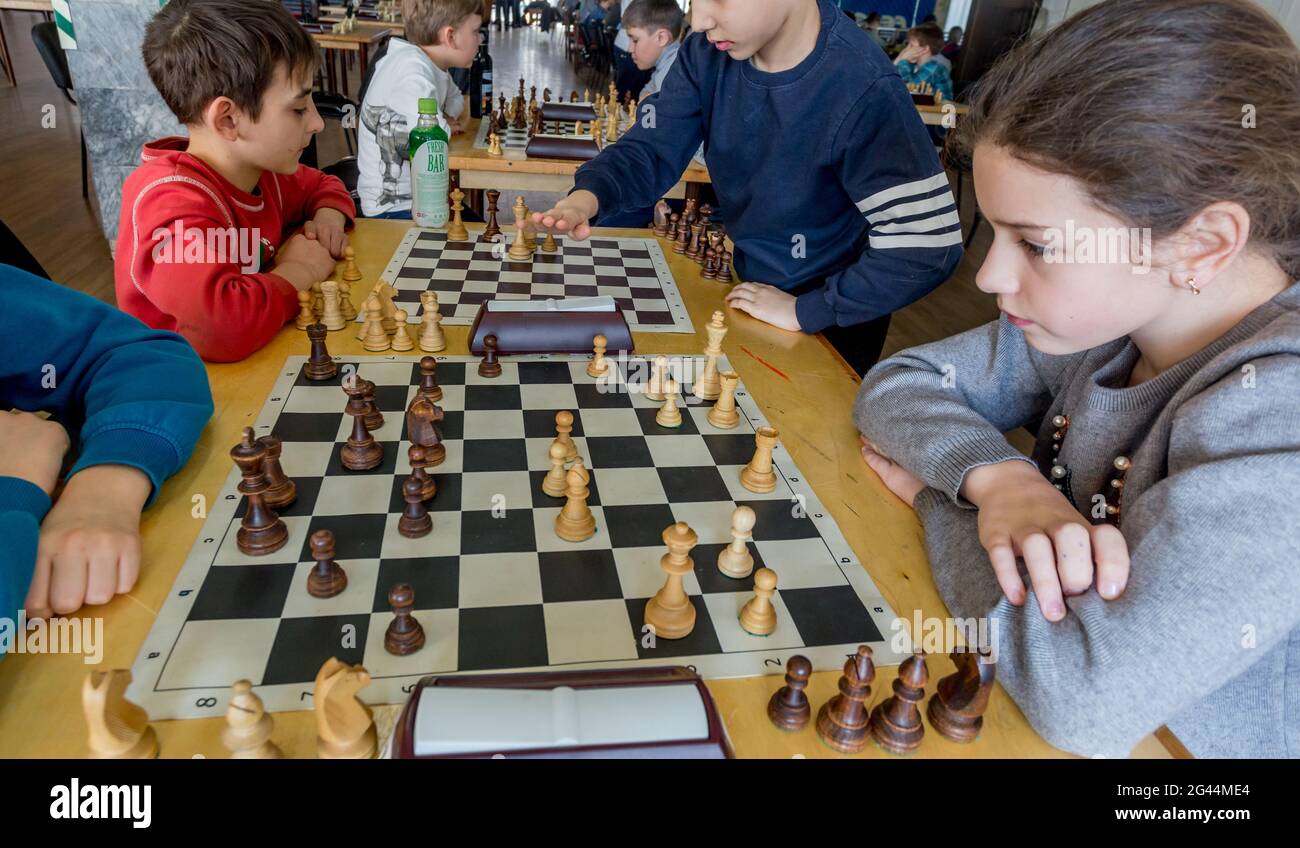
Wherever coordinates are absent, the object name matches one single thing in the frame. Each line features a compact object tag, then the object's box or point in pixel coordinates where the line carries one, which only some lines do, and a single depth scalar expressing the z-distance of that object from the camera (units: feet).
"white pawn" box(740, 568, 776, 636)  2.49
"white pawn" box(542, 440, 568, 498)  3.04
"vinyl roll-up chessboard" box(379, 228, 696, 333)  4.86
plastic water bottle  5.89
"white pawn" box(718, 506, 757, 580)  2.71
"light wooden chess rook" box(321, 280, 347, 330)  4.32
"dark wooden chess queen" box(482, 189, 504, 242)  5.88
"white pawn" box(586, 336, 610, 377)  3.99
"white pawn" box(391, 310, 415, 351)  4.18
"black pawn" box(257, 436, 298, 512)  2.83
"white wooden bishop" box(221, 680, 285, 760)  1.87
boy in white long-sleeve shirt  8.44
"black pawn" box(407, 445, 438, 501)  2.89
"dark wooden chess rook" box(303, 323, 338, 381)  3.77
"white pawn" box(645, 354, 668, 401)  3.85
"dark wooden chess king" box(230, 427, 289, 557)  2.65
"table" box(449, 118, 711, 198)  8.84
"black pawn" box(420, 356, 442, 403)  3.58
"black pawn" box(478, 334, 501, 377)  3.95
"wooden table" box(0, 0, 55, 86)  16.70
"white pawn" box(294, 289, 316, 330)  4.34
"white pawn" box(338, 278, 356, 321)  4.44
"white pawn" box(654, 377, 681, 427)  3.65
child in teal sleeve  2.35
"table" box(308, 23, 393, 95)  18.19
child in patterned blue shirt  19.30
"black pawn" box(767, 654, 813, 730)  2.16
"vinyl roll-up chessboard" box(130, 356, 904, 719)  2.29
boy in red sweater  3.95
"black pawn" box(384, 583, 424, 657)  2.27
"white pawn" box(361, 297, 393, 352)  4.17
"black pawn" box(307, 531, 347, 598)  2.49
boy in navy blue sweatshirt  4.62
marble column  9.77
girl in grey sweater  2.09
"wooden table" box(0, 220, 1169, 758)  2.04
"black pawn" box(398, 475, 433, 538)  2.78
